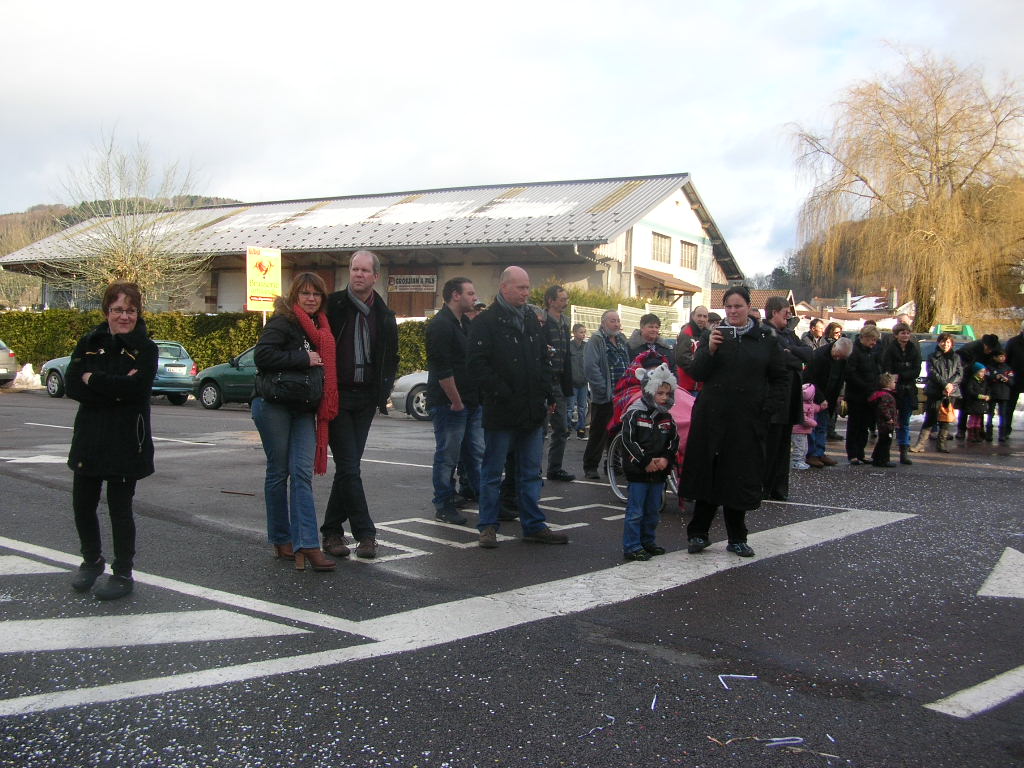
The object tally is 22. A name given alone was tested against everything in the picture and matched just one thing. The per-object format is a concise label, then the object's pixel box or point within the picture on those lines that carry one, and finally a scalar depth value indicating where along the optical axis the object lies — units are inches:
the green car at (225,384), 810.2
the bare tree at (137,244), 1355.8
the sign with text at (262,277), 963.3
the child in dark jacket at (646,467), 240.8
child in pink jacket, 434.3
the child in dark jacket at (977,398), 546.6
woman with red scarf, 216.8
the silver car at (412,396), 709.3
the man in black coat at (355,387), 230.7
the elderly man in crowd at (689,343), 321.4
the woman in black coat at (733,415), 239.0
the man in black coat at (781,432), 330.0
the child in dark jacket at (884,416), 439.5
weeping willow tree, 1031.6
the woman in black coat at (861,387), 443.2
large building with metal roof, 1200.8
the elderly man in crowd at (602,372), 368.8
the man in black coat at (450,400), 278.4
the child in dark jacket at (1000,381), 559.2
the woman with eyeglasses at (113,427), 192.2
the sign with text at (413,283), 1317.7
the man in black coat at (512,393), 248.1
